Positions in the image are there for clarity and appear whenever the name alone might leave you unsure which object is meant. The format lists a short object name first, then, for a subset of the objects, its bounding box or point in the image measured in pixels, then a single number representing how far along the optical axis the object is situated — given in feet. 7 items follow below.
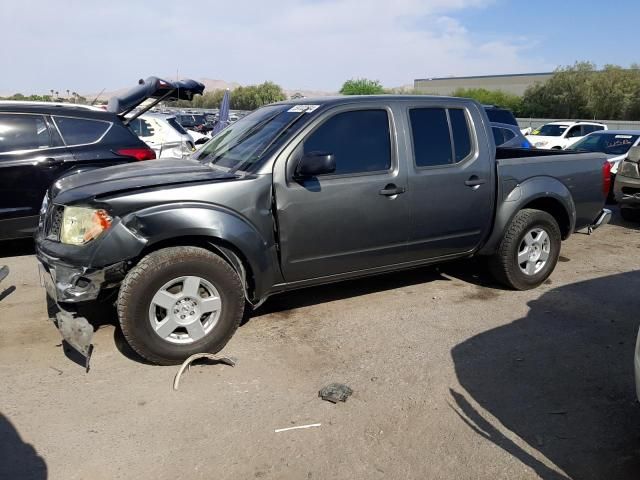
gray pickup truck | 12.07
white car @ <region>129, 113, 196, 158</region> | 32.24
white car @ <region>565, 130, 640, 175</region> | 38.68
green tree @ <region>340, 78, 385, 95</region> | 151.53
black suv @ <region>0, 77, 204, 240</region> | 20.01
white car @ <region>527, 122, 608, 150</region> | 65.57
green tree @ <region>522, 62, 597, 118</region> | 150.92
